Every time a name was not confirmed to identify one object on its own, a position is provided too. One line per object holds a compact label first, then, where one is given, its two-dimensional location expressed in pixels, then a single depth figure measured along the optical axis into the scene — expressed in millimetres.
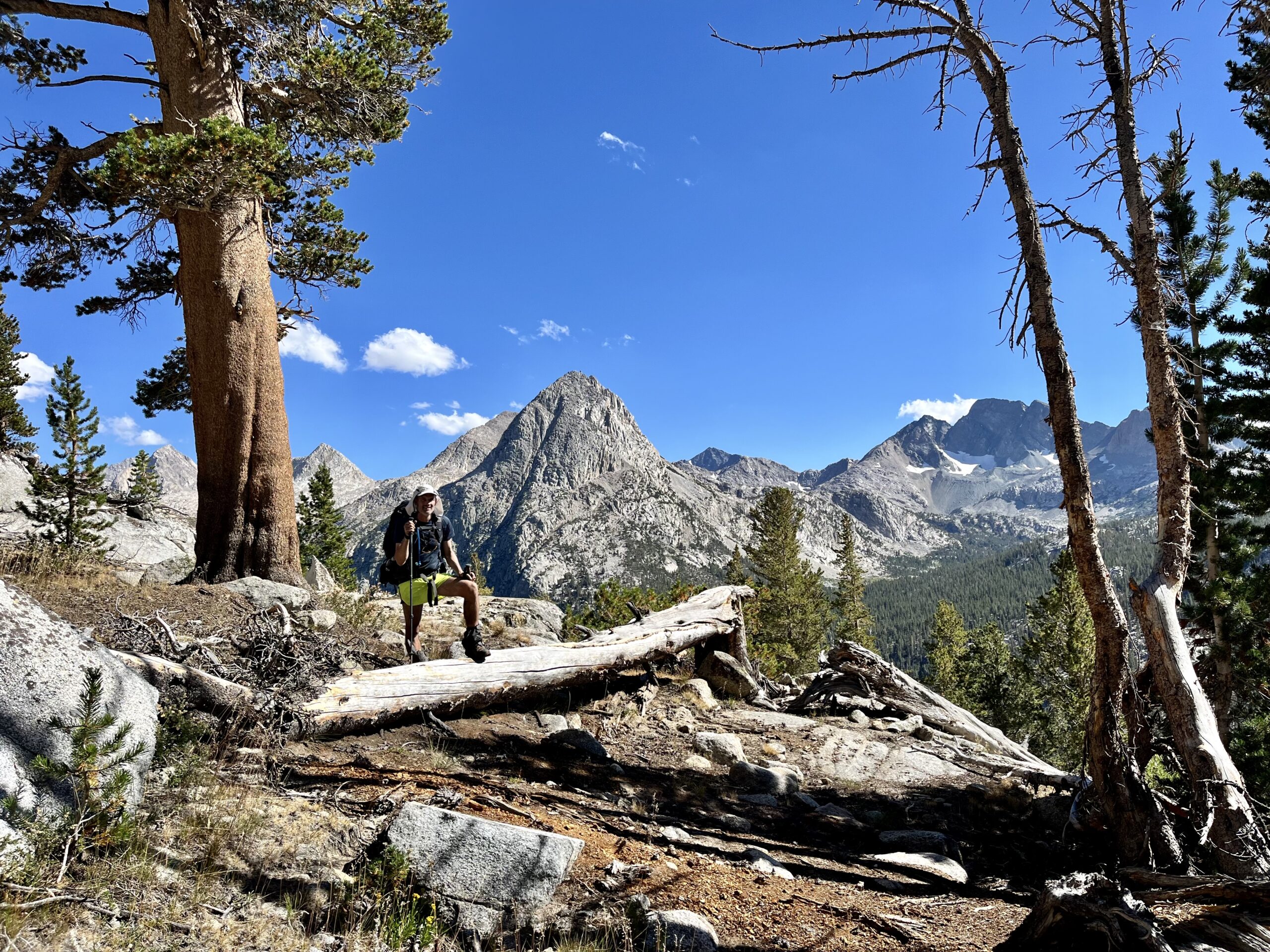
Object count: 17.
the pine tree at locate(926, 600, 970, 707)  47219
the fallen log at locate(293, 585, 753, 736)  5277
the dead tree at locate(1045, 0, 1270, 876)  4414
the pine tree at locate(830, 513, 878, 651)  49875
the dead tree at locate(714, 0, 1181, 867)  4840
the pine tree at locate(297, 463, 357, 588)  39375
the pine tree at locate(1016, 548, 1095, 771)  31047
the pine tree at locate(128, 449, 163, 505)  28617
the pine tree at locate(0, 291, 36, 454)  21500
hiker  6637
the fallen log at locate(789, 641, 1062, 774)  9266
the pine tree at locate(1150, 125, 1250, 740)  11219
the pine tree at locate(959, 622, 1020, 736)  40250
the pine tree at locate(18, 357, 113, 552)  17609
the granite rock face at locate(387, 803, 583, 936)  3227
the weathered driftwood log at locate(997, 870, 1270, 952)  2896
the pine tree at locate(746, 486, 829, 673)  40812
